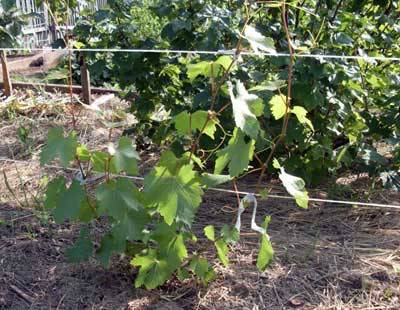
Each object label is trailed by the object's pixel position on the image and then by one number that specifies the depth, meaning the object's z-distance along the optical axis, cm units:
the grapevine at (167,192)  183
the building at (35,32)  873
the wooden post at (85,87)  497
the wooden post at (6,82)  505
